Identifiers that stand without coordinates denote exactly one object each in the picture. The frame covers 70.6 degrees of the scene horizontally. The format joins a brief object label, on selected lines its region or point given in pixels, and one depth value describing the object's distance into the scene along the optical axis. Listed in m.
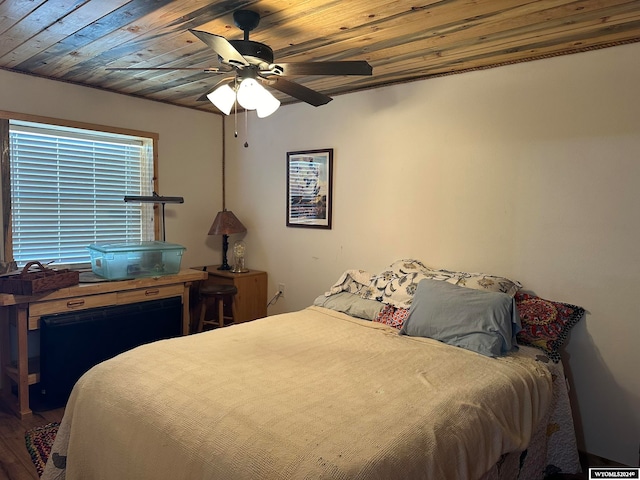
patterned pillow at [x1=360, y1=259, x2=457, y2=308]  2.87
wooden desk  2.84
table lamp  4.08
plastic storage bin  3.28
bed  1.41
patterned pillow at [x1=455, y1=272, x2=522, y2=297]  2.61
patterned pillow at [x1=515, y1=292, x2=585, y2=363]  2.42
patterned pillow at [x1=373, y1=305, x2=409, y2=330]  2.76
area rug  2.40
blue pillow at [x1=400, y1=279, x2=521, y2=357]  2.32
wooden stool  3.70
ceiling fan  1.97
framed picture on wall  3.67
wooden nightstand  3.92
